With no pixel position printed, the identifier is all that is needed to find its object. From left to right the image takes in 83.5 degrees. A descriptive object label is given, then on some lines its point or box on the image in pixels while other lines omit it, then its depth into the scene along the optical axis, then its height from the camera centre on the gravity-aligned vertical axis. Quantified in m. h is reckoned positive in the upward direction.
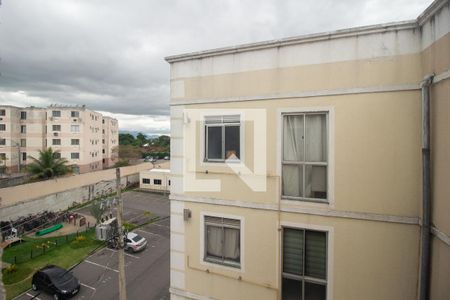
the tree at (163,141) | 94.25 +2.93
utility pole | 6.76 -2.71
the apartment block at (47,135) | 45.69 +2.38
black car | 13.93 -7.72
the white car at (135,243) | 19.36 -7.36
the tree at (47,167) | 33.25 -2.58
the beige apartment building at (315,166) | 4.23 -0.32
